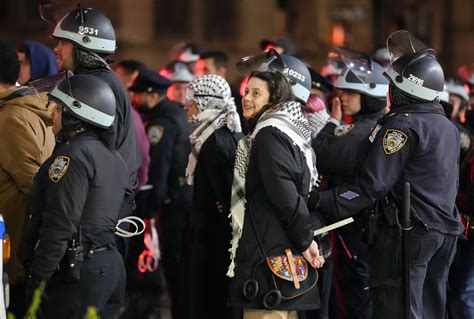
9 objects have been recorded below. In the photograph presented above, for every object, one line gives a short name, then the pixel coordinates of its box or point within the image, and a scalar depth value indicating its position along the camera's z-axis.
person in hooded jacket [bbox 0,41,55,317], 16.52
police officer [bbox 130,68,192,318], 23.42
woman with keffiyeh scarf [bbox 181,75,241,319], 18.30
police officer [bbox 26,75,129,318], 14.80
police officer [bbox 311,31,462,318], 16.16
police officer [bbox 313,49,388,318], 18.59
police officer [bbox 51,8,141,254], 17.45
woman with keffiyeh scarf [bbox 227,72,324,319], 15.62
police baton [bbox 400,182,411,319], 15.80
